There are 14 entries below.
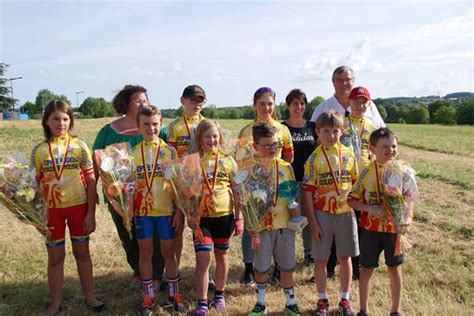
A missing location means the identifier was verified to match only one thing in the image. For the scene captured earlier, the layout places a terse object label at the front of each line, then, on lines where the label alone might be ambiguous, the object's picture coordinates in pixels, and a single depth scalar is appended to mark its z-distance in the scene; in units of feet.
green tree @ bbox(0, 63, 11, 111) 276.82
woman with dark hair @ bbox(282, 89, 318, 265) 16.33
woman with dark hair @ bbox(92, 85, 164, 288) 15.64
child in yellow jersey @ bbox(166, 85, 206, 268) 15.70
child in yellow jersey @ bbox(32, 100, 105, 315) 13.74
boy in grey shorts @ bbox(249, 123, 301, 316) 13.44
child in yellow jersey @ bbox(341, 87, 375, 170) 15.15
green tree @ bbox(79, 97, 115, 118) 280.51
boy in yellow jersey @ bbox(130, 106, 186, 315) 13.78
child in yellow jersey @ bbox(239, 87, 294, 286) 15.39
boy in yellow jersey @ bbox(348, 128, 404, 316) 12.73
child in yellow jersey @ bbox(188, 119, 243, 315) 13.62
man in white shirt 16.66
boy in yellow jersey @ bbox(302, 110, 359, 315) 13.52
